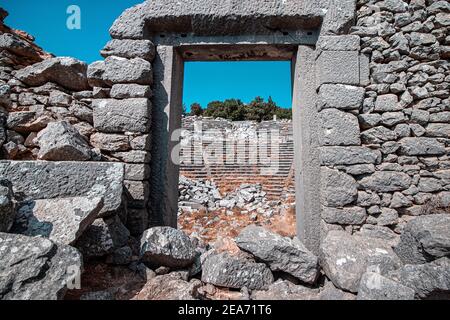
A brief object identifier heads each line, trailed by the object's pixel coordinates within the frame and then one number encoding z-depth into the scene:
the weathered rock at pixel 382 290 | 1.79
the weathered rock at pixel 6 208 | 1.73
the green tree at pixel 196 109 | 30.92
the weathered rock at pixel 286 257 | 2.35
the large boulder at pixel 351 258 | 2.14
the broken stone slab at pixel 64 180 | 2.22
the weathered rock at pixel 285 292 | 2.20
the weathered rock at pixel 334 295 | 2.06
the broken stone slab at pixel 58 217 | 1.85
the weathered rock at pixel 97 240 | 2.14
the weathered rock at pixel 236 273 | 2.29
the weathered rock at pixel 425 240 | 1.96
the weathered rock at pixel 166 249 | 2.24
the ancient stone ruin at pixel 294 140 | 2.16
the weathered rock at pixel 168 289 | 1.93
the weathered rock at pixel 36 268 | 1.47
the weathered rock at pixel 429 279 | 1.75
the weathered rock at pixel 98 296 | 1.83
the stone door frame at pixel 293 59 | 2.86
